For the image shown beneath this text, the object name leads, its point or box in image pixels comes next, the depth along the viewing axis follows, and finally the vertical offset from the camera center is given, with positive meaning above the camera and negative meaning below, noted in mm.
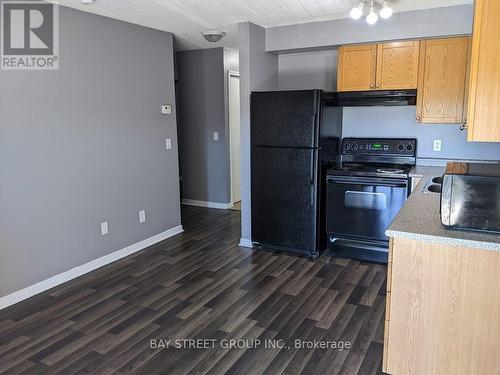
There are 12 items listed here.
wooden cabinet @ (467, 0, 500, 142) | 1676 +254
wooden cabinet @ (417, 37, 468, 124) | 3396 +462
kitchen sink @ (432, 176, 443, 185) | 3105 -380
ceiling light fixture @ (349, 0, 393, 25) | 2846 +875
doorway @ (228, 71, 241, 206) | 5766 -5
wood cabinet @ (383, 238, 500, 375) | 1757 -832
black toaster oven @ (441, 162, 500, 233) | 1713 -301
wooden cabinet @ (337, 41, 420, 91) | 3564 +623
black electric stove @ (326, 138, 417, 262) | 3541 -588
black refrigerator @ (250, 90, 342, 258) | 3658 -297
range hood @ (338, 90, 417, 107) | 3612 +334
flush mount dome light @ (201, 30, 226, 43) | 4219 +1069
